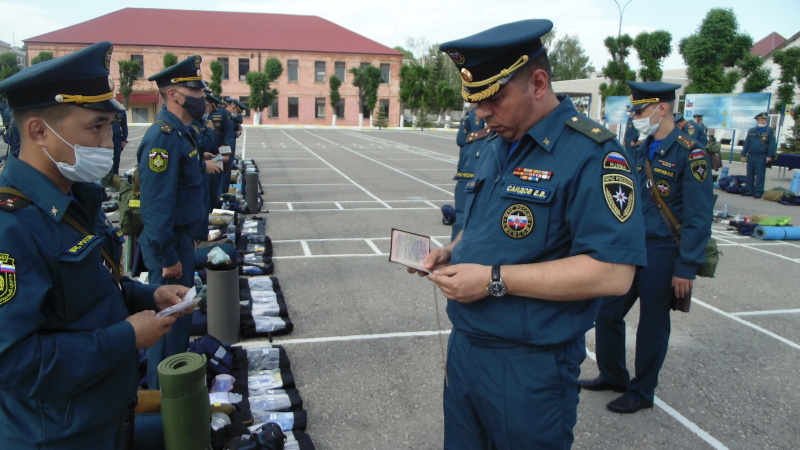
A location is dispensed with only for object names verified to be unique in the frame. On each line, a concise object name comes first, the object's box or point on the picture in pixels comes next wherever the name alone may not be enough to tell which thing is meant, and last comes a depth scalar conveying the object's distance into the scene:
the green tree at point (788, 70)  27.88
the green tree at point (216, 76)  55.98
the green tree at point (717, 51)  31.89
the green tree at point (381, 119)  60.45
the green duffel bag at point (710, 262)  4.02
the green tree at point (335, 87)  61.82
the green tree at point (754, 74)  32.00
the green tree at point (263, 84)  57.56
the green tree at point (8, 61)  49.24
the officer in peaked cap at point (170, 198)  4.06
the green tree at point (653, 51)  31.20
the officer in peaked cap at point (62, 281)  1.75
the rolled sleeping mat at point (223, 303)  5.02
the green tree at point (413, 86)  62.59
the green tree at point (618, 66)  34.38
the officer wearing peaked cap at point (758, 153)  15.86
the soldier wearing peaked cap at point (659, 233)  3.79
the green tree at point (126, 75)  53.06
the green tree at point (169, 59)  52.75
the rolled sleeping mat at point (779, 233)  10.05
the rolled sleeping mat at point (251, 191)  11.08
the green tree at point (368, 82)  60.47
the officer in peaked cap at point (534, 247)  2.02
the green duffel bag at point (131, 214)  4.53
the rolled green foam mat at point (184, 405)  3.08
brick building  58.91
